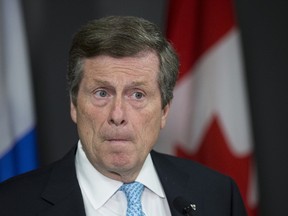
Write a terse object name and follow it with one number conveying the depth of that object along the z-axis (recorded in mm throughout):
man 3916
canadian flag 6441
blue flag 5973
